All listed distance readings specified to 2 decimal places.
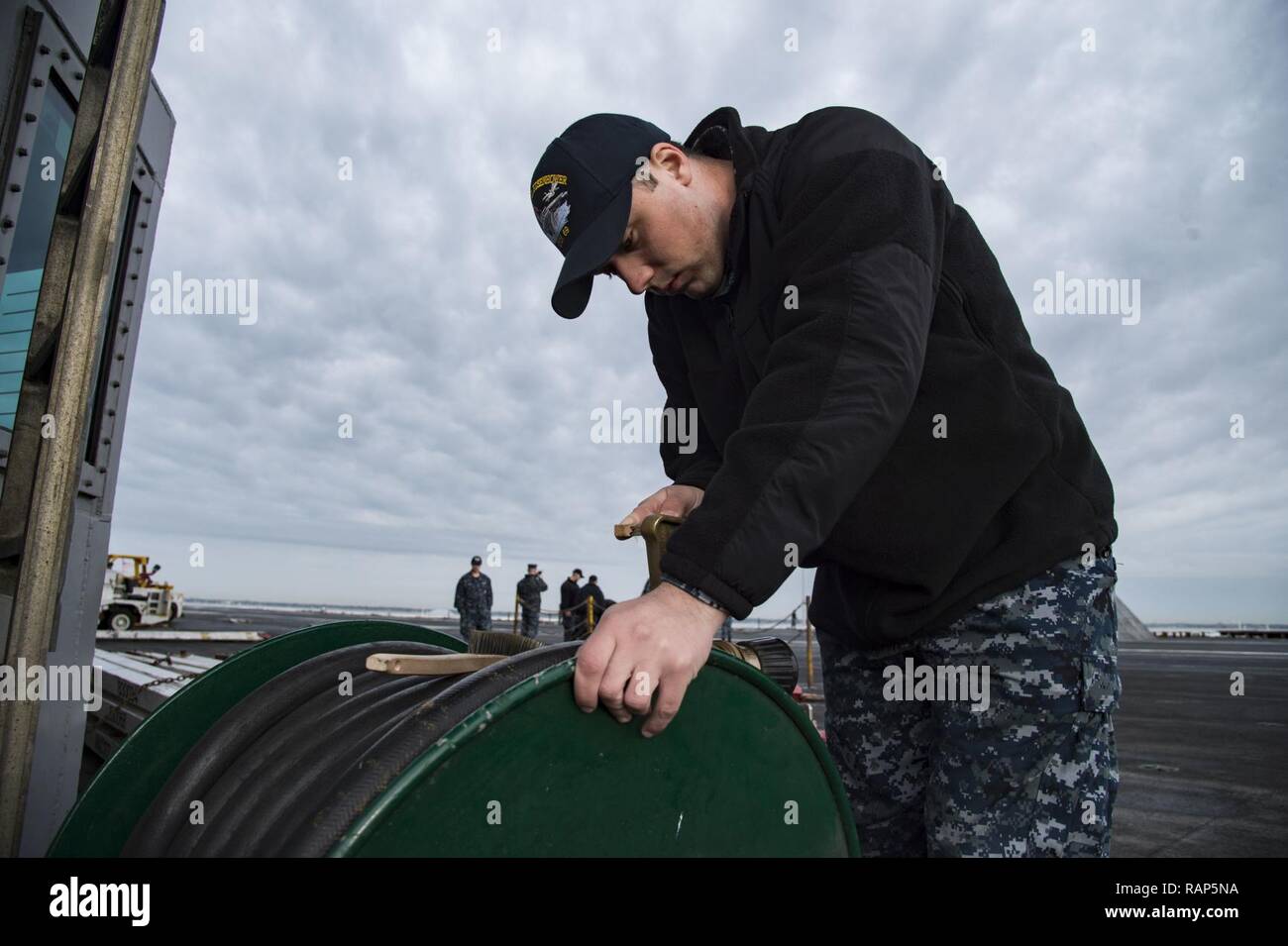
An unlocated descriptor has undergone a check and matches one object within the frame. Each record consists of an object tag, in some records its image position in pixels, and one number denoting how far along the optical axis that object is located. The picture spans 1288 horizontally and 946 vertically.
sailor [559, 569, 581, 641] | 20.41
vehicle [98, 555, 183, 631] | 28.11
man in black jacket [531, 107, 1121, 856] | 1.47
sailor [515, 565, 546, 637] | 20.19
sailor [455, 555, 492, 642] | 19.09
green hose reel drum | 1.07
